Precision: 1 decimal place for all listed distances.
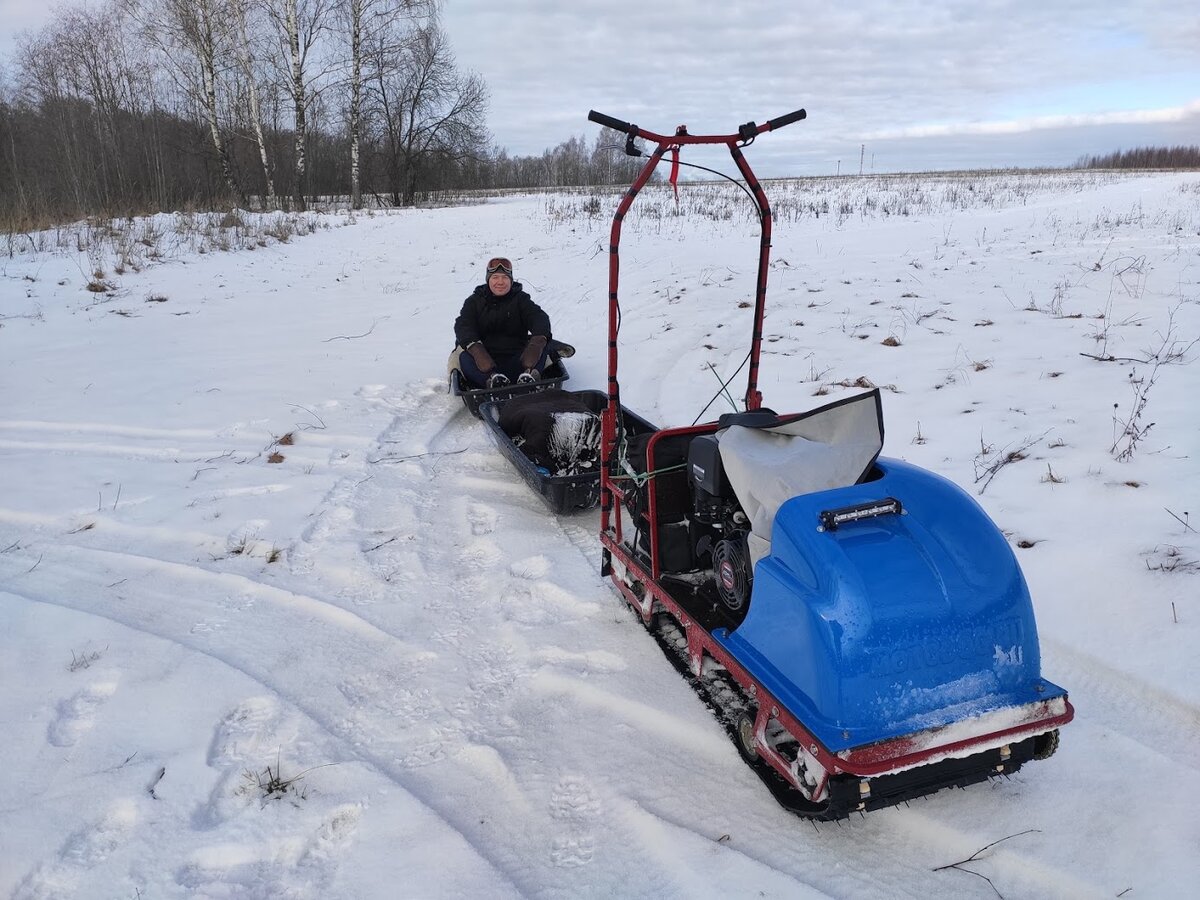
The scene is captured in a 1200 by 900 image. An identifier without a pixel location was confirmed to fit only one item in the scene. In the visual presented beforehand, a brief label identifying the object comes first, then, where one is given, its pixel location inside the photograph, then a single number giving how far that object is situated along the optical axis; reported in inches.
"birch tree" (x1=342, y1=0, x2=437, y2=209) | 944.9
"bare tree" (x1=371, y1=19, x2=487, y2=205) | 1201.4
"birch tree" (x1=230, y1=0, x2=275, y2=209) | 817.5
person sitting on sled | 262.2
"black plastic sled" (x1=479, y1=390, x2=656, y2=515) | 175.8
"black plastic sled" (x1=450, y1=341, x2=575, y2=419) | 246.2
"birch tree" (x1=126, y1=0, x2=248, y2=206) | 788.6
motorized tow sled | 83.3
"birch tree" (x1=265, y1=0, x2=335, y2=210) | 859.4
